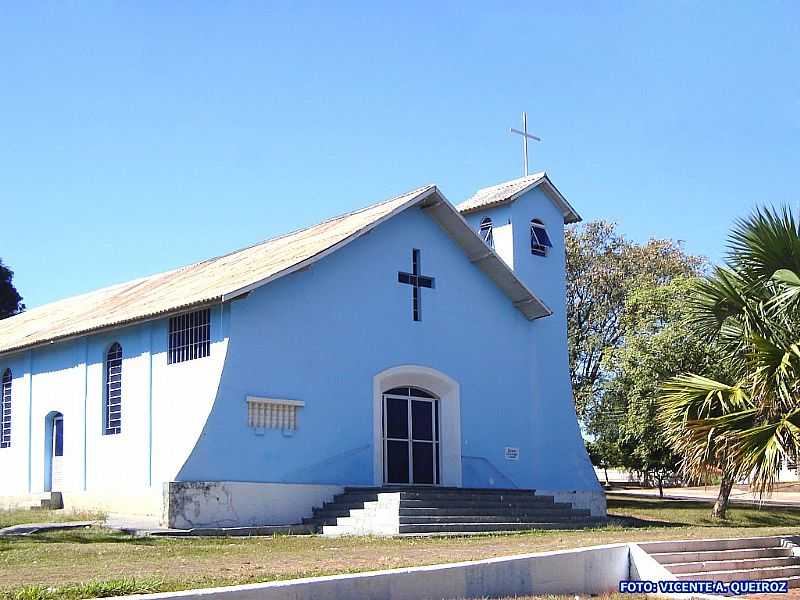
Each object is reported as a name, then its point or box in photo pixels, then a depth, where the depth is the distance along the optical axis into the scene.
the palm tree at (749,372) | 15.15
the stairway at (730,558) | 15.45
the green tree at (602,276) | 43.97
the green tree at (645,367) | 32.53
